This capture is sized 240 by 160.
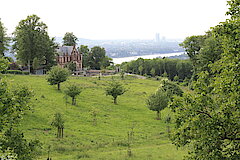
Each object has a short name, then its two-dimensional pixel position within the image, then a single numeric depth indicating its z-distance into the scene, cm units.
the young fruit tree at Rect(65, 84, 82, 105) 4106
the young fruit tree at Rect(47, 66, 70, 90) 4722
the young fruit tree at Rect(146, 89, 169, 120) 3982
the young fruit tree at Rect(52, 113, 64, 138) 2836
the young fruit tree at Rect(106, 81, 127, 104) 4625
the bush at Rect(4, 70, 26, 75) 6218
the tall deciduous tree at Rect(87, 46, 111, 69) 11150
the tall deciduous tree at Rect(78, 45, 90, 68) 11206
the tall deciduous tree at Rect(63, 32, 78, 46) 11138
